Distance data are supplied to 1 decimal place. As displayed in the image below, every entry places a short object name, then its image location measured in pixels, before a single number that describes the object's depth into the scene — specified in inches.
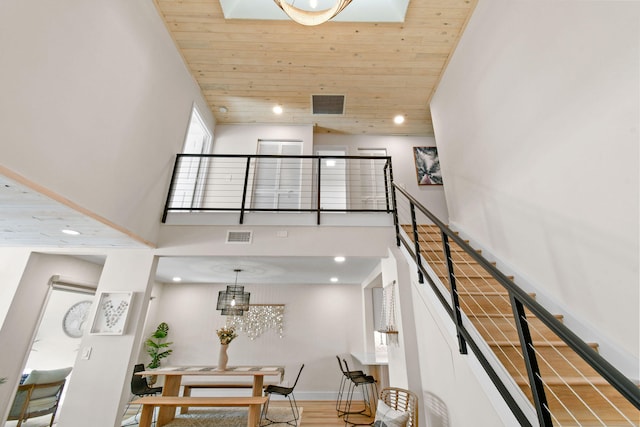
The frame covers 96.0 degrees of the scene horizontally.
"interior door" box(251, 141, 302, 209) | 219.9
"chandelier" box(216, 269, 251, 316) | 201.0
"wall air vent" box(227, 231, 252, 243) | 148.3
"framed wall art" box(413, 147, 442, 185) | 234.4
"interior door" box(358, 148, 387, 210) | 230.4
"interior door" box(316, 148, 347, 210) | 233.7
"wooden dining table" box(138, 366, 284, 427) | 167.3
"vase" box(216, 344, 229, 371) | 182.9
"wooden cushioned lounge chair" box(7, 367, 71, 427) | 140.9
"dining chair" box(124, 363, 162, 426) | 182.5
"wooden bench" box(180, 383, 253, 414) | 185.2
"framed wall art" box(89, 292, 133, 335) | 131.3
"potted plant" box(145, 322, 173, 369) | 247.1
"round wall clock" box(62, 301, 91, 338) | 214.7
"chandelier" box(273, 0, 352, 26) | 100.0
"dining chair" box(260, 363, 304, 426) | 183.9
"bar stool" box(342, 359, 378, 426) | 182.5
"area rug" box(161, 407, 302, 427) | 165.5
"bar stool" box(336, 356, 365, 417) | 191.0
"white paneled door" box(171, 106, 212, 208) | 193.9
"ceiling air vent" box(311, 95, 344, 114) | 205.8
